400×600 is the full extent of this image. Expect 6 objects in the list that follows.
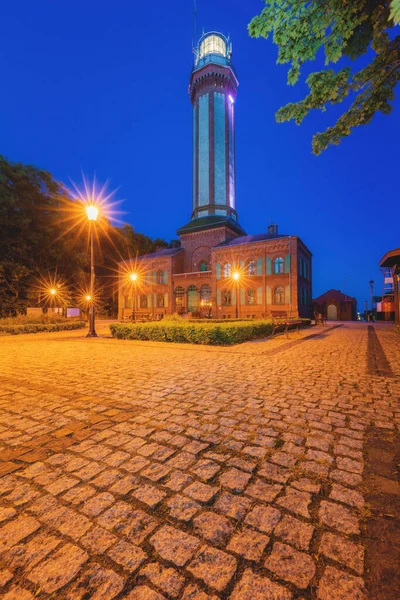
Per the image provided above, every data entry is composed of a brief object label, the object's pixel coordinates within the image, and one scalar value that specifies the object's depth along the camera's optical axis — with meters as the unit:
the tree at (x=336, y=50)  3.83
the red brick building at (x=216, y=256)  29.14
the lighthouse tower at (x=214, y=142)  38.59
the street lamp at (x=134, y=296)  39.12
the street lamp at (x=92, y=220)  13.28
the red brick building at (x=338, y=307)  40.31
